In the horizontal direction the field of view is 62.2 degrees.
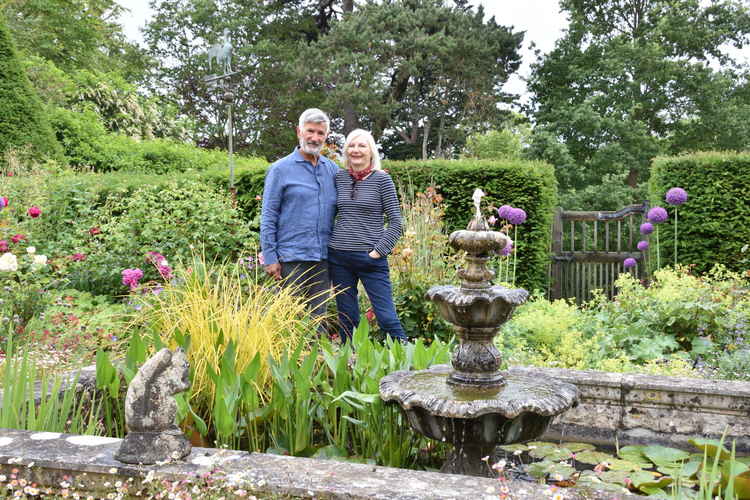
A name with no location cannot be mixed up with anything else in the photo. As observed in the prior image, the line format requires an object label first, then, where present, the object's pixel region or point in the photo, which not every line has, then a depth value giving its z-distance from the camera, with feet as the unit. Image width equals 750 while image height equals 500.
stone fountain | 6.89
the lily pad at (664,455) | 8.49
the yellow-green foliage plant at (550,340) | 14.11
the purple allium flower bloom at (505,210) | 20.95
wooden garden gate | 29.55
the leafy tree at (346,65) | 57.77
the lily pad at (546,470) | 7.95
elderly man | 12.29
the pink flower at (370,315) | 16.34
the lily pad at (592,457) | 8.73
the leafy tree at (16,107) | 33.27
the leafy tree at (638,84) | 55.16
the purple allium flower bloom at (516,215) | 21.12
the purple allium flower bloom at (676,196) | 24.38
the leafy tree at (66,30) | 57.31
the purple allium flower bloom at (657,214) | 23.76
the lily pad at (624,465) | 8.36
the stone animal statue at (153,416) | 5.73
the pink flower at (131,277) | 14.65
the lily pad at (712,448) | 7.63
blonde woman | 12.41
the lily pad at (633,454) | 8.84
